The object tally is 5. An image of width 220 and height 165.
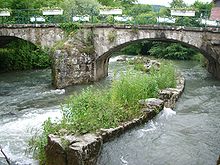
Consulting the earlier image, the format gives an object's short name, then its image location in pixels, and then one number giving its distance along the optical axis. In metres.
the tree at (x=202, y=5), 24.54
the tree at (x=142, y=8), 31.27
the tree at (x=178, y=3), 29.62
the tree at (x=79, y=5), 20.36
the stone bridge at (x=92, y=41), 14.06
